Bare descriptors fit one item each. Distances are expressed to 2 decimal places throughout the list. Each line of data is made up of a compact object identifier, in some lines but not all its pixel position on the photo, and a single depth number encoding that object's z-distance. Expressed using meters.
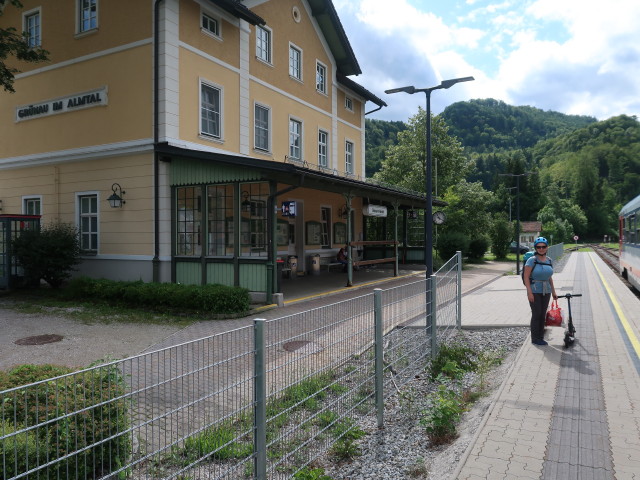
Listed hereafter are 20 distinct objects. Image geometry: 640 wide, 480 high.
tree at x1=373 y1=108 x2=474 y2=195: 39.22
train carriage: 14.77
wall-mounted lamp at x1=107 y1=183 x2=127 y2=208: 13.78
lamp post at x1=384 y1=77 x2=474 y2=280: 11.84
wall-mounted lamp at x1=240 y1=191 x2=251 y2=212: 12.49
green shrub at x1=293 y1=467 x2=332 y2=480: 3.67
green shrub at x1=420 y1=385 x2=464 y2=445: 4.61
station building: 12.63
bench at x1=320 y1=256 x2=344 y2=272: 20.95
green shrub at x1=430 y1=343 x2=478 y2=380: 6.75
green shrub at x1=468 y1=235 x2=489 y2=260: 34.09
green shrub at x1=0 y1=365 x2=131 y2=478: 2.59
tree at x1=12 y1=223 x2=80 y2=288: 13.23
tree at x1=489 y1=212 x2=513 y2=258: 40.19
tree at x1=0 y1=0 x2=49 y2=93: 13.19
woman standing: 7.50
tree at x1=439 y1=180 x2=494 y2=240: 34.69
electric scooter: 7.48
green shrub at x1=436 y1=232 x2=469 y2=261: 30.19
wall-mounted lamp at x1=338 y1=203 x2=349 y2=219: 21.62
